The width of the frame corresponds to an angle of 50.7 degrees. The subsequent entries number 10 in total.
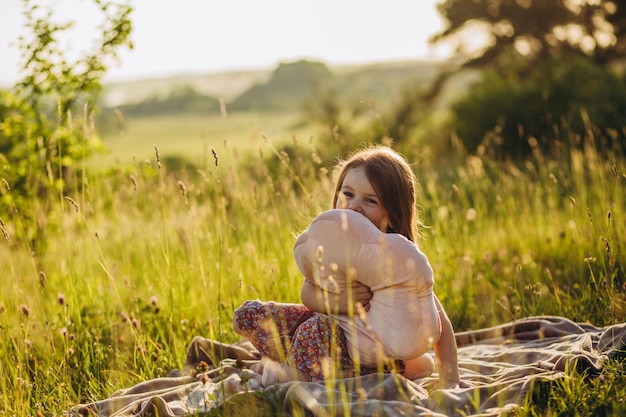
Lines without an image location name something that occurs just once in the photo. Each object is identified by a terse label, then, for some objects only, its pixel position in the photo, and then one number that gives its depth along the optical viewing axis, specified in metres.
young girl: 2.91
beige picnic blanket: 2.66
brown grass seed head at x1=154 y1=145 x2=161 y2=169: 3.01
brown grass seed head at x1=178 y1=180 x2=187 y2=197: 3.14
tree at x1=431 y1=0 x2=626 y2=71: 15.45
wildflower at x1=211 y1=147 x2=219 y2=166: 2.88
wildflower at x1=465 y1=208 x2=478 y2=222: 4.39
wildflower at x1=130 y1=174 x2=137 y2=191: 3.24
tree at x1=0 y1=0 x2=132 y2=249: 4.83
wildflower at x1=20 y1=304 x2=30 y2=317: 3.37
